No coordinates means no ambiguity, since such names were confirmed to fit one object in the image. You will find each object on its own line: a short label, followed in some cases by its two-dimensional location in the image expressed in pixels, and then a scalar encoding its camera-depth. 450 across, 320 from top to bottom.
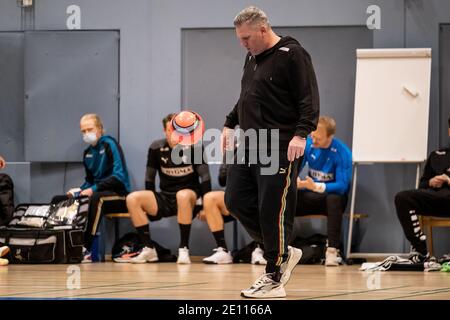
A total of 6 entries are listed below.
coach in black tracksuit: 7.71
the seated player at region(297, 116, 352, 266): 13.51
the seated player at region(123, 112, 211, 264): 14.28
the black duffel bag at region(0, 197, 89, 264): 13.72
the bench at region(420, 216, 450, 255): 13.38
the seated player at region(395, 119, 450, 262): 12.58
